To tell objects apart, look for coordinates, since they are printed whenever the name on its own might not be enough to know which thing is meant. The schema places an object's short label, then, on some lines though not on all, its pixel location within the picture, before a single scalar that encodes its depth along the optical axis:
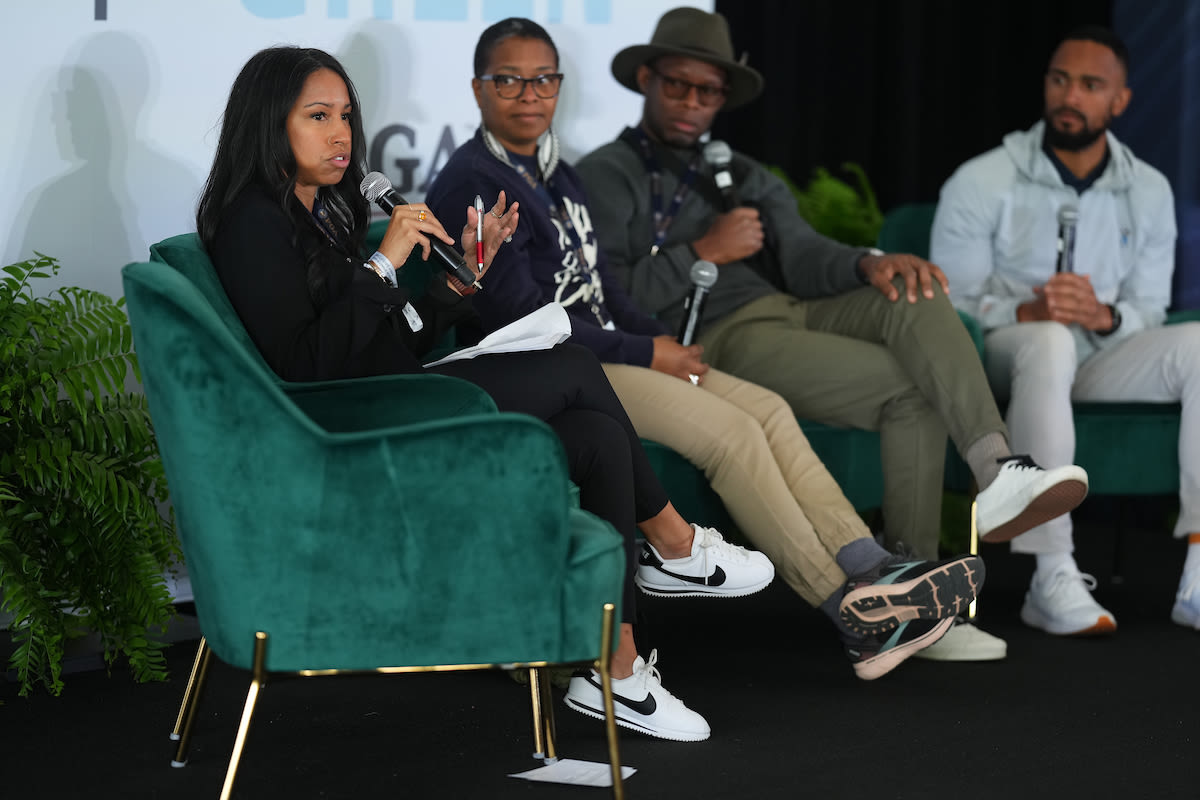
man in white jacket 6.60
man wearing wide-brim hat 5.97
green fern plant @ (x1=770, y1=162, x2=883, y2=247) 9.40
